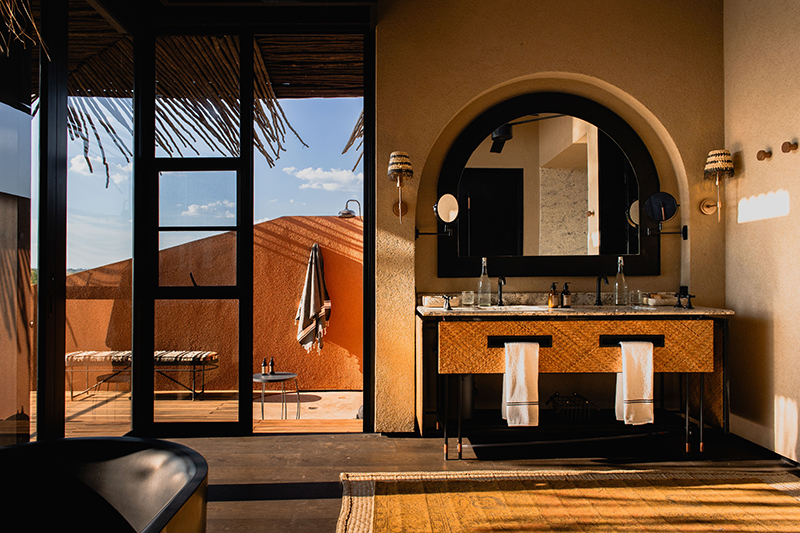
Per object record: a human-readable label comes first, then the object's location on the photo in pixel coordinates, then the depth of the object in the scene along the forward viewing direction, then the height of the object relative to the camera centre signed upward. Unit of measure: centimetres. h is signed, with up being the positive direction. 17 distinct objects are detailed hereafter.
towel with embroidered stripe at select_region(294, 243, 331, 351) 486 -34
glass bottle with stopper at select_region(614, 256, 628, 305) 339 -10
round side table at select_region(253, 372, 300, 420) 431 -92
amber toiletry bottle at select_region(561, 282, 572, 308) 319 -16
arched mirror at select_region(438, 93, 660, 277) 349 +53
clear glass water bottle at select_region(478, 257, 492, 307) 334 -11
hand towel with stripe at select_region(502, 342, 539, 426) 279 -62
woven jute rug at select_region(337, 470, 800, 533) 216 -108
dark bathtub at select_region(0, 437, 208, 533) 134 -58
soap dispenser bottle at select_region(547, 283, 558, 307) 314 -16
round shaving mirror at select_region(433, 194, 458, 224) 338 +44
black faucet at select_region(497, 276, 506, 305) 334 -10
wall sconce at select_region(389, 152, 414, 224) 319 +68
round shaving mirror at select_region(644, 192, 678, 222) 337 +46
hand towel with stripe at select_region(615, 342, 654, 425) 280 -61
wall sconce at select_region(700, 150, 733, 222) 321 +70
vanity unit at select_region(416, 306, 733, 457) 284 -36
